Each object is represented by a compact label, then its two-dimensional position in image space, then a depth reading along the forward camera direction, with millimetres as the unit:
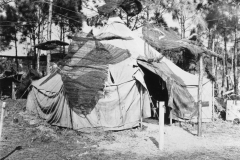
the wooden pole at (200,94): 8602
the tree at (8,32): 24677
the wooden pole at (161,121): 6801
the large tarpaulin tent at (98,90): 8953
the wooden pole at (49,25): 16203
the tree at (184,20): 14927
